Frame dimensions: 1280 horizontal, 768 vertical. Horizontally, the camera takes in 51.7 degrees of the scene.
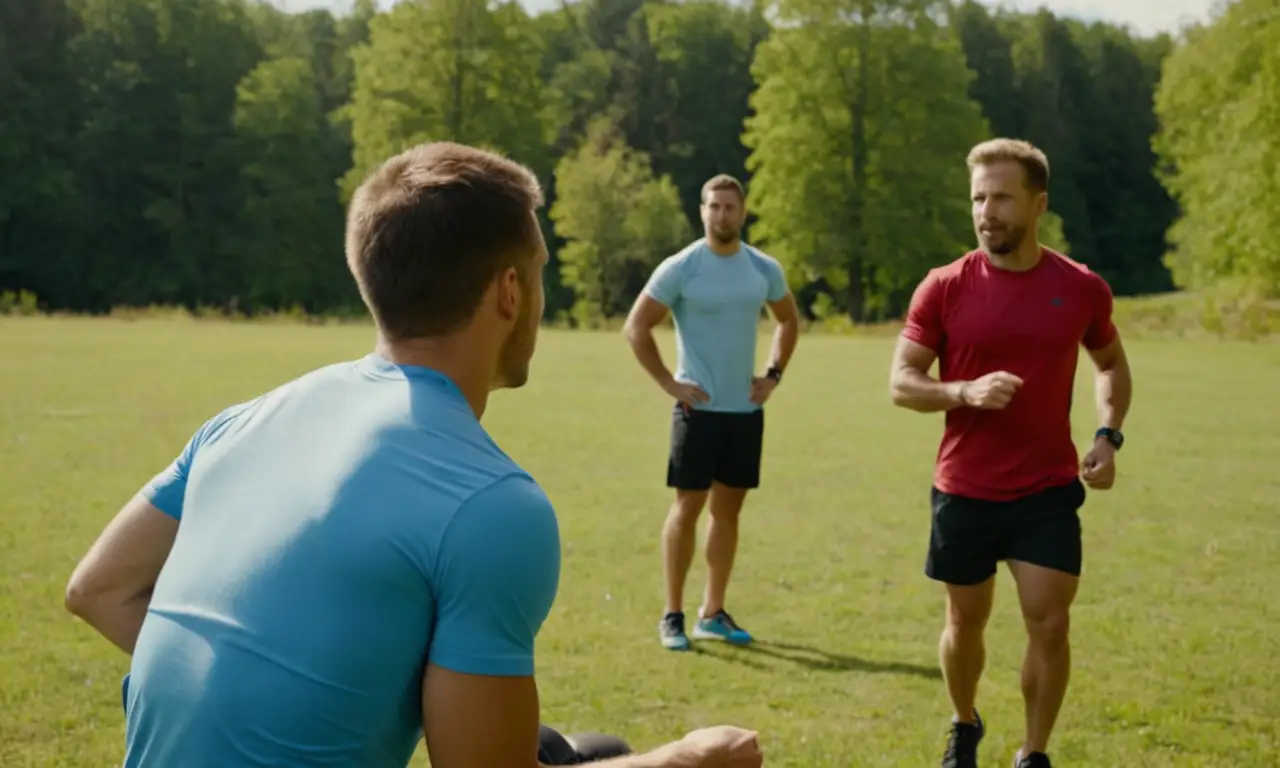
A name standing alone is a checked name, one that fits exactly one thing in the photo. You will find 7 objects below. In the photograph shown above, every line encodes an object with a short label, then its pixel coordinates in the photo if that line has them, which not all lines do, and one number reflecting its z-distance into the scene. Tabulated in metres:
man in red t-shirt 5.36
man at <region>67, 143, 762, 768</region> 2.05
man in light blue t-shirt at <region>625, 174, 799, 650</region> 7.73
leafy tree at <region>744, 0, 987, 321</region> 54.53
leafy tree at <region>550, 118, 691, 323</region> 58.16
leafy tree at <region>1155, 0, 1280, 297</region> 44.41
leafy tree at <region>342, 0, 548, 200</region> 59.97
